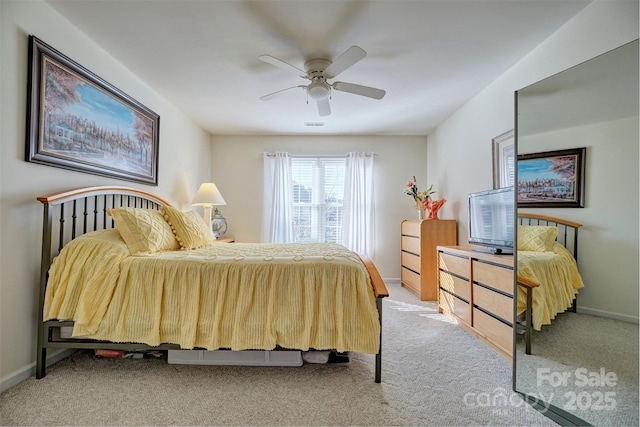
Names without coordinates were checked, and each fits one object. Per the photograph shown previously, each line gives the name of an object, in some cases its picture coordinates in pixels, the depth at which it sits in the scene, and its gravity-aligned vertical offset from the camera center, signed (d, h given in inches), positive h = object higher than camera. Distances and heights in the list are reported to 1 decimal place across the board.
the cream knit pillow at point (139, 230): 81.3 -5.7
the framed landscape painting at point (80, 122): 71.5 +27.7
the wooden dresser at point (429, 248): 144.3 -15.8
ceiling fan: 93.2 +45.3
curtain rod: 183.3 +39.8
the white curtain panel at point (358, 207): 181.2 +6.0
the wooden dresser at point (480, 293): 82.6 -26.3
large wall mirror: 49.8 -4.4
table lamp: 146.9 +7.1
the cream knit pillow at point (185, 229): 102.0 -6.2
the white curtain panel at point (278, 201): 181.0 +9.0
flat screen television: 93.9 -0.4
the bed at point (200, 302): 69.1 -22.3
